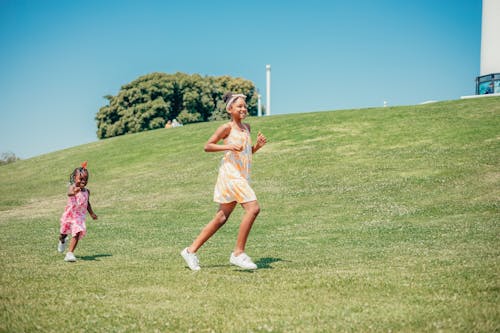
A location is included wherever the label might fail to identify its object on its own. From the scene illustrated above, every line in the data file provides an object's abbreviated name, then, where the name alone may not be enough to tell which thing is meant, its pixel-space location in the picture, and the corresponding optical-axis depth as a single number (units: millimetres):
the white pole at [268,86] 47469
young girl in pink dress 10906
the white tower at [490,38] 51531
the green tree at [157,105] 78125
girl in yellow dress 8516
